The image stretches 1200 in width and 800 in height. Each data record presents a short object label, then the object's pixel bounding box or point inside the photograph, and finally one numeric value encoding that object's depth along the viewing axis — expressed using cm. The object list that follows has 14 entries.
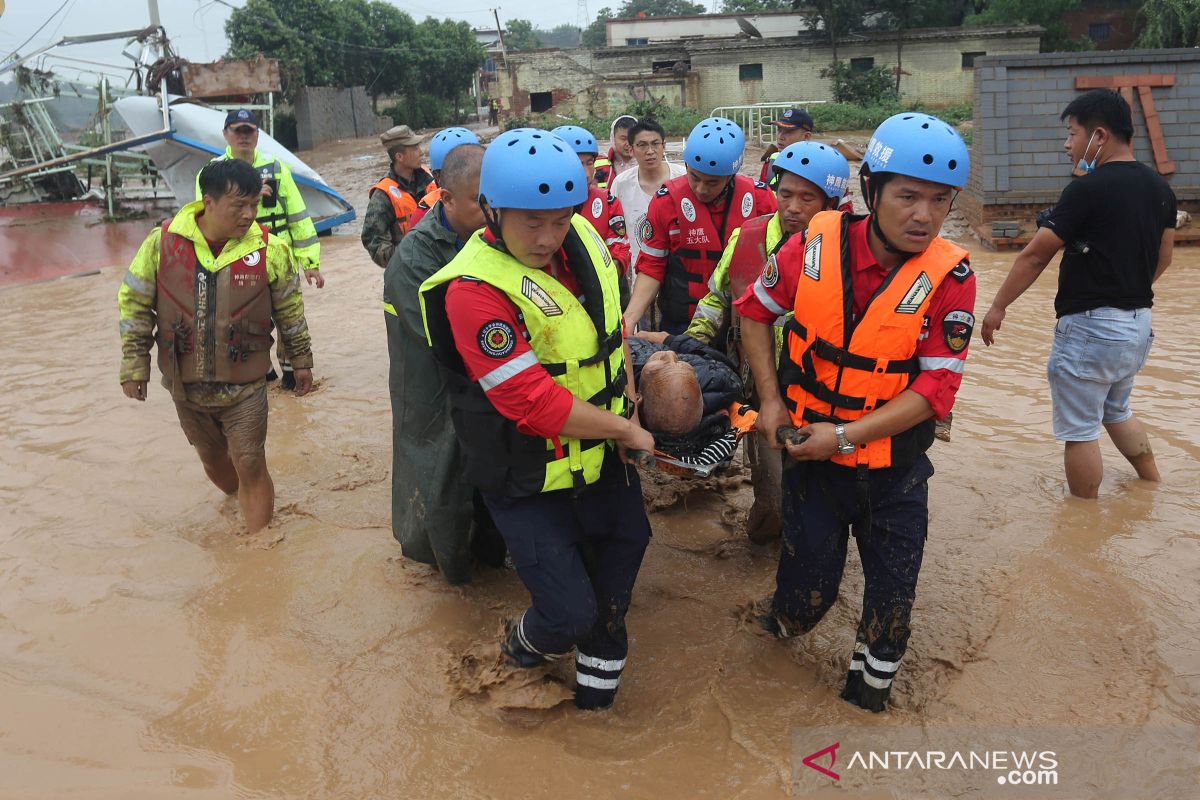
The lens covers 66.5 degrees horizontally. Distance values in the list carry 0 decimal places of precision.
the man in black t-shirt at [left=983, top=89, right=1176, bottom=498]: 434
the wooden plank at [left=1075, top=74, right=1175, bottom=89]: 1152
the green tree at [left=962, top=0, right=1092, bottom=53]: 3048
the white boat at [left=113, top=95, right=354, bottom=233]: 1384
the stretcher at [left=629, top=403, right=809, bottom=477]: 302
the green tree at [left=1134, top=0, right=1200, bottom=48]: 2380
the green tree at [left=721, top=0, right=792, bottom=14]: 3988
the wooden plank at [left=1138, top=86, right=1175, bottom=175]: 1121
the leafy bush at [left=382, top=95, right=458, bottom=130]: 3706
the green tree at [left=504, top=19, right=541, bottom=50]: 6669
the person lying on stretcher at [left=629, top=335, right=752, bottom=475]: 329
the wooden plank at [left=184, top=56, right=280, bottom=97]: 2095
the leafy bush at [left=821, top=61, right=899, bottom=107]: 2920
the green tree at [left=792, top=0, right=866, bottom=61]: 3045
